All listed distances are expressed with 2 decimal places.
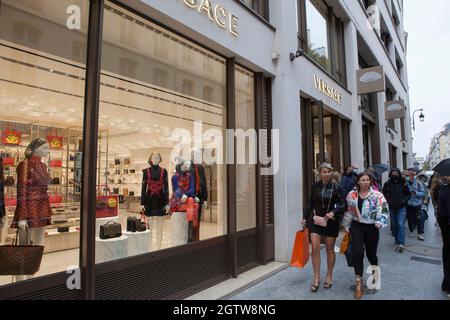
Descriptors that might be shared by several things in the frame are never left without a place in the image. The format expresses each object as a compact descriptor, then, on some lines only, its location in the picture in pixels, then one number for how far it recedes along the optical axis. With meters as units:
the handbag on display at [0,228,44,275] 3.06
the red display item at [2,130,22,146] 4.43
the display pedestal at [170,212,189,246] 4.91
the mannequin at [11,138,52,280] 3.72
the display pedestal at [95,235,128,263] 3.78
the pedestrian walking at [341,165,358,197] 8.13
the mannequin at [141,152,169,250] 5.29
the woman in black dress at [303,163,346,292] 4.76
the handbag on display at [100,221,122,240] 4.31
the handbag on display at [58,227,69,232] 4.43
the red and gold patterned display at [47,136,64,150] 4.93
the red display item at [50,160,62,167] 4.61
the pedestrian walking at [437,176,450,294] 4.43
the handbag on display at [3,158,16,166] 3.72
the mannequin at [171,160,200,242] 5.32
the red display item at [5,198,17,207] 3.53
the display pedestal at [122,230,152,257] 4.29
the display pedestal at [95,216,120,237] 4.18
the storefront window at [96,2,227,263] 4.86
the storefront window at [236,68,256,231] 5.95
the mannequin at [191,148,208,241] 5.54
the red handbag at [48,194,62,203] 4.22
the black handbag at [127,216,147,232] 4.91
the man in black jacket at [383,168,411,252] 7.27
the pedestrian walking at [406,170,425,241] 8.57
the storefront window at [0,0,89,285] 3.58
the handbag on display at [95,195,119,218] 4.62
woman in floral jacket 4.48
